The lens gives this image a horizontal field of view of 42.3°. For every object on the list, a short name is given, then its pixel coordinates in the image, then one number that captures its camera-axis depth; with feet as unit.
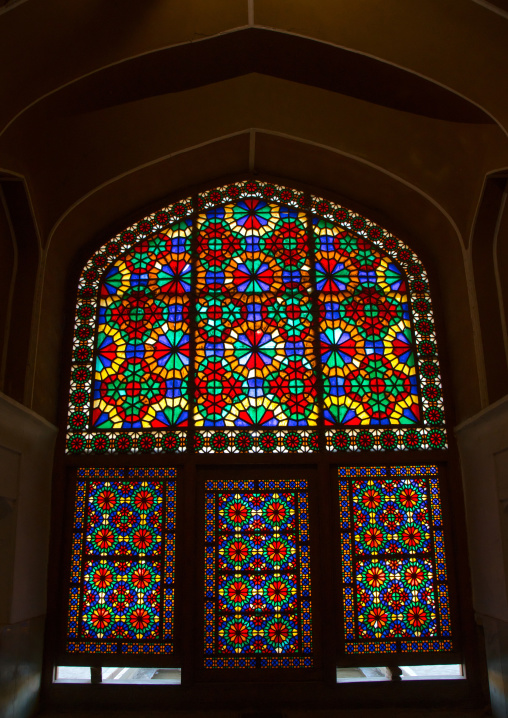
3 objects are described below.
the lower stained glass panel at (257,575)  15.23
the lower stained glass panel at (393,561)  15.30
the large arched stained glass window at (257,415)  15.43
